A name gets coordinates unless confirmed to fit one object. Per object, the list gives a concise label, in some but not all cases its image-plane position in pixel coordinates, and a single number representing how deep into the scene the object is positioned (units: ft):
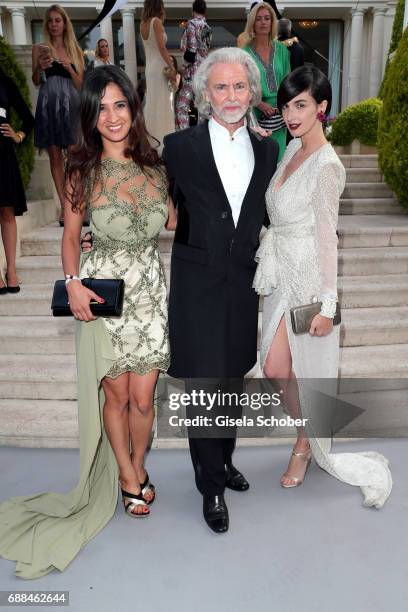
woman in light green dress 7.57
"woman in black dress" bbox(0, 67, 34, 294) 13.93
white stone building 60.34
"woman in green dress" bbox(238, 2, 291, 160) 14.83
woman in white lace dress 7.75
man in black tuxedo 7.62
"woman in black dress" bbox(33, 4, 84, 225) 16.01
